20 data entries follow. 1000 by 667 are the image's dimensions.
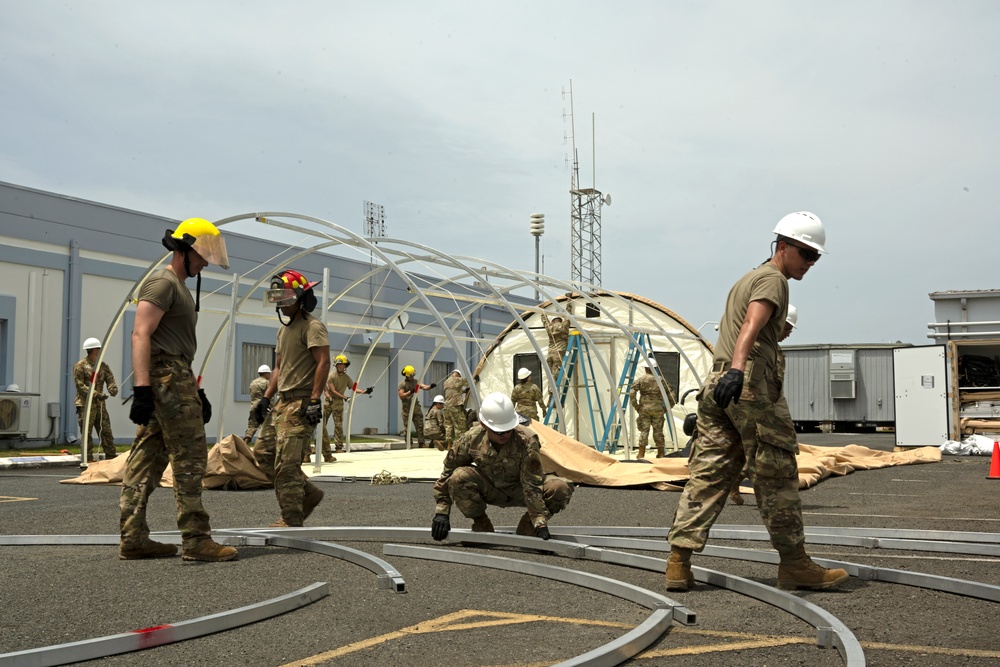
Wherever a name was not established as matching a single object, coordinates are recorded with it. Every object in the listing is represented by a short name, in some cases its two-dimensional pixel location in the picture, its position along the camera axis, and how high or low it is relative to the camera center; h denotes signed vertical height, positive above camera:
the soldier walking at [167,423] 6.05 -0.13
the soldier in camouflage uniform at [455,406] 19.45 -0.09
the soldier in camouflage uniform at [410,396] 22.52 +0.14
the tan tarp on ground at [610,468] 12.32 -0.89
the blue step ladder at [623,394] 20.42 +0.17
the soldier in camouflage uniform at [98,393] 17.05 +0.18
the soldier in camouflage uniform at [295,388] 7.64 +0.11
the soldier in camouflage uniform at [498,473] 6.95 -0.53
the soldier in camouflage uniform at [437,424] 20.94 -0.48
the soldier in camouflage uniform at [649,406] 19.31 -0.09
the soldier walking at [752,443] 5.21 -0.23
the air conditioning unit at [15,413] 19.88 -0.22
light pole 29.05 +5.32
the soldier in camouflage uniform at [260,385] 17.27 +0.31
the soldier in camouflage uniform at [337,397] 18.72 +0.10
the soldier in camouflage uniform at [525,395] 19.58 +0.13
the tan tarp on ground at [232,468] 12.20 -0.84
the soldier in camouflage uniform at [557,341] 21.61 +1.37
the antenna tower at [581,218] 32.28 +6.30
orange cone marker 13.78 -0.95
